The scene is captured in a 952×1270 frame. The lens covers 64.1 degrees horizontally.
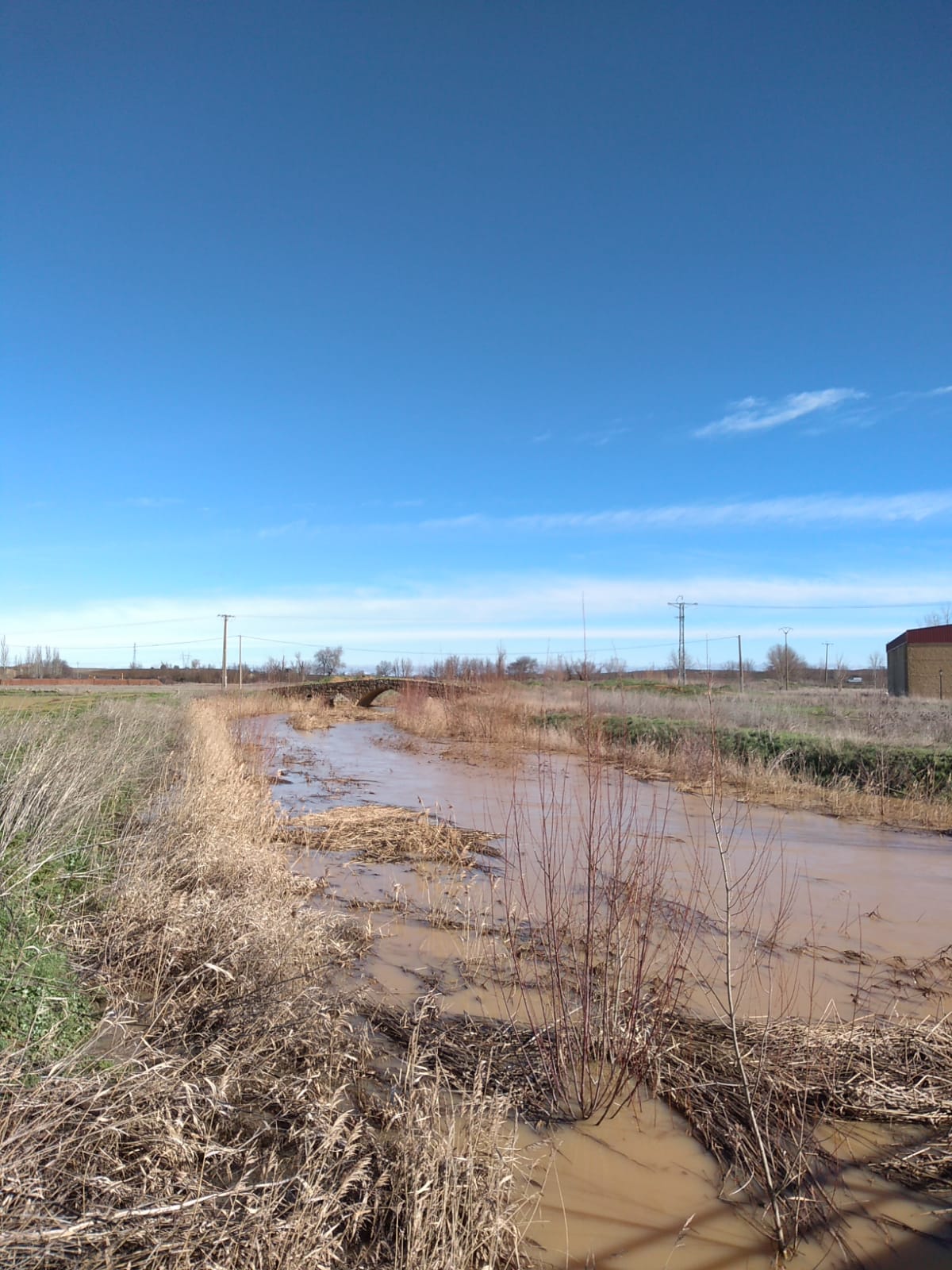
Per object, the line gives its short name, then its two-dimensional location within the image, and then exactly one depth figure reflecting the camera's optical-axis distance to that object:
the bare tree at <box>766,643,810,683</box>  79.00
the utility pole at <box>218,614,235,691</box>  62.40
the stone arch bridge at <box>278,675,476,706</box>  44.81
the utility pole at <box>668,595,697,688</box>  57.44
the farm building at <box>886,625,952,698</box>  41.26
